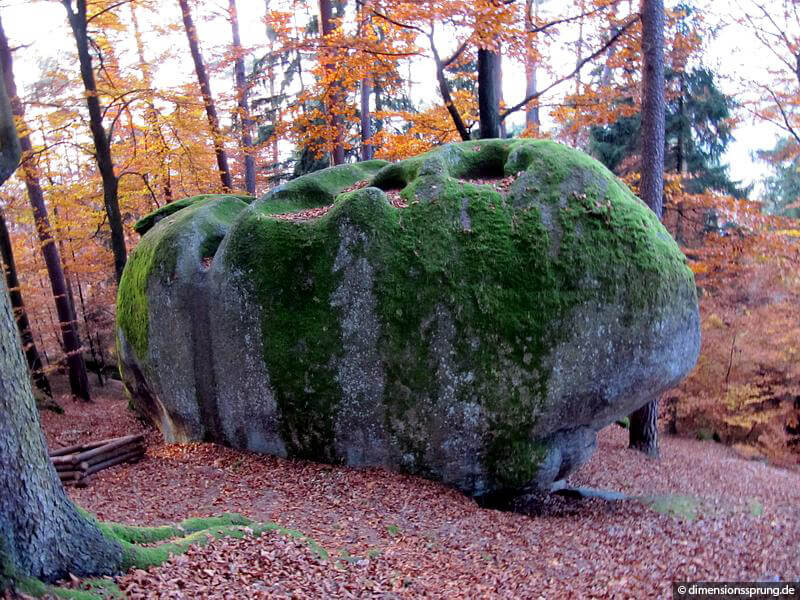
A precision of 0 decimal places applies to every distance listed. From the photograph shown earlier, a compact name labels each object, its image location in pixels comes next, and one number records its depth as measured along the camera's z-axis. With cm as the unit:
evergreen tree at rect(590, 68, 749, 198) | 1700
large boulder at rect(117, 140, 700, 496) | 711
